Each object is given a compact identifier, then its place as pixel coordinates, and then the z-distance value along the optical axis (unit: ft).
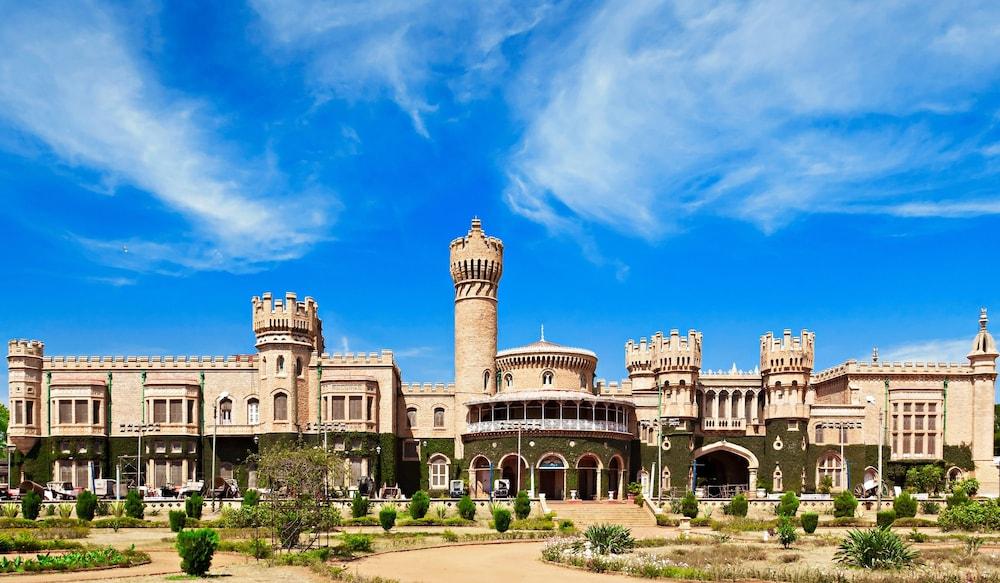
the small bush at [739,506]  186.70
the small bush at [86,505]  165.58
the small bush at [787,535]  138.10
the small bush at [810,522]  158.20
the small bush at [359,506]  171.94
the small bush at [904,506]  180.34
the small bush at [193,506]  165.99
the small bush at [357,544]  127.03
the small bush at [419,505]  172.82
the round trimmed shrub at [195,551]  99.38
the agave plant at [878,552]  114.01
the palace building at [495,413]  218.79
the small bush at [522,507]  176.04
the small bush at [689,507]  182.39
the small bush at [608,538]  127.65
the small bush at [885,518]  171.01
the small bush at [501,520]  154.92
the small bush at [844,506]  183.83
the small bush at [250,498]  165.76
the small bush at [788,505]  182.58
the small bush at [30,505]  166.30
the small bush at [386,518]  154.61
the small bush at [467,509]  174.40
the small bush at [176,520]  153.79
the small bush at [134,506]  169.27
